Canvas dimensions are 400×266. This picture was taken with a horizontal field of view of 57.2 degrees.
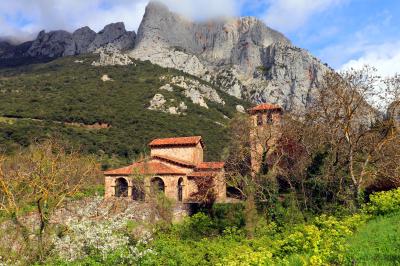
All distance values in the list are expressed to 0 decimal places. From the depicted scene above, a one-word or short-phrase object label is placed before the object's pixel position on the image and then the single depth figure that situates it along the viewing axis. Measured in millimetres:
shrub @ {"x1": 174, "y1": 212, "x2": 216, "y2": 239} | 23475
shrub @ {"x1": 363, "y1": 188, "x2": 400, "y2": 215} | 12815
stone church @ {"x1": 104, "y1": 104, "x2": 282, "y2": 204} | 33594
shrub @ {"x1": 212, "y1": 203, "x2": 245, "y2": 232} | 24925
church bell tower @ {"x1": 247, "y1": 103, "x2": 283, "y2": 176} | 31150
